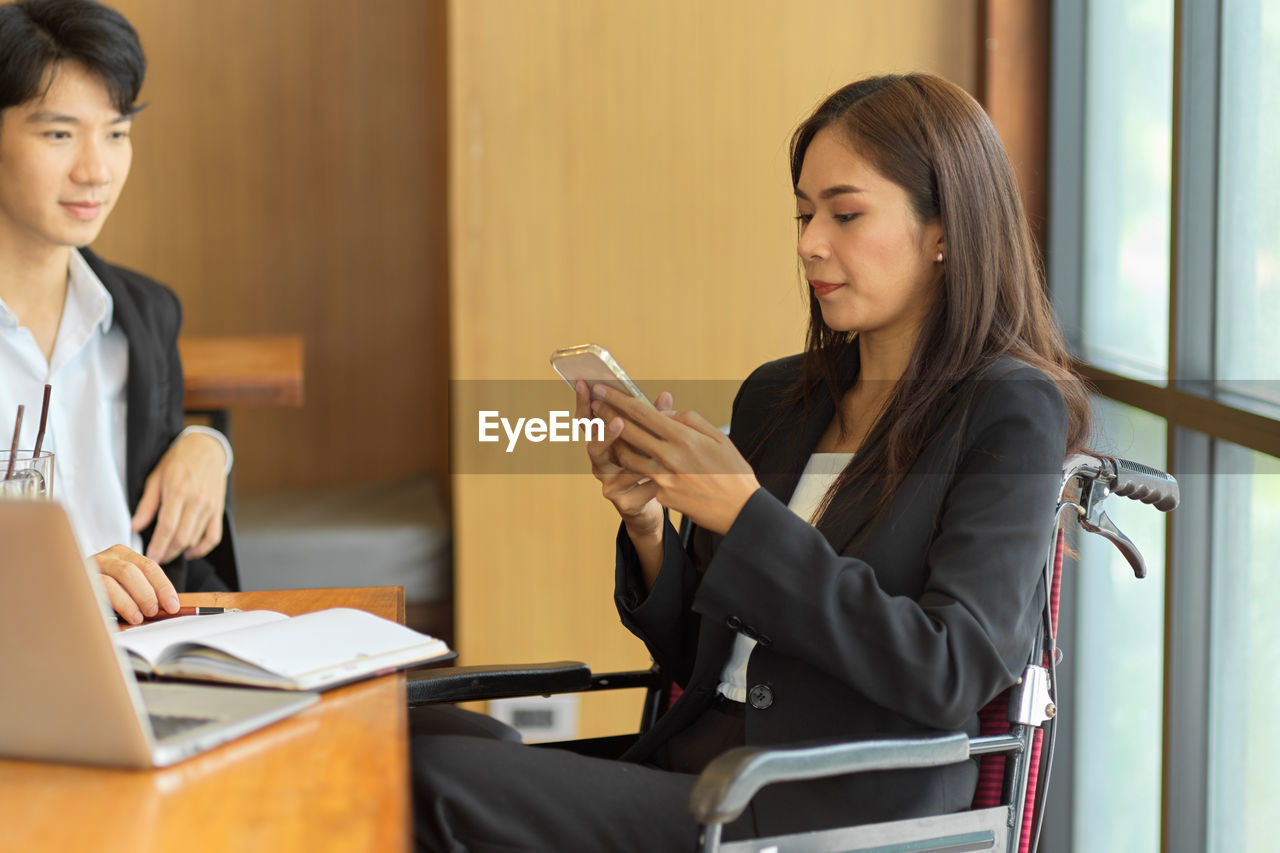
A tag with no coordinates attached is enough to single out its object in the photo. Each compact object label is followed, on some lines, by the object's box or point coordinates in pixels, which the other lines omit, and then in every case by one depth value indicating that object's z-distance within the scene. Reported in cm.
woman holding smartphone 290
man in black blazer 351
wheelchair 277
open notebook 280
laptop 263
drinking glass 290
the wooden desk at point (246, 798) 258
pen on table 299
